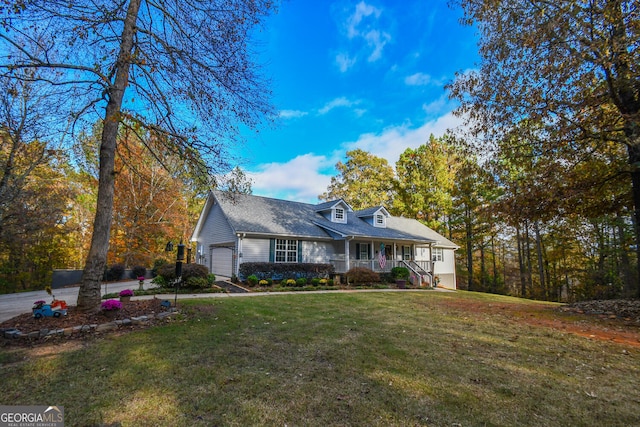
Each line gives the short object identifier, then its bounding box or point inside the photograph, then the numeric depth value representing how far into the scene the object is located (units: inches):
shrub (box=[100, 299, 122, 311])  244.2
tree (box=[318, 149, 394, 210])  1275.8
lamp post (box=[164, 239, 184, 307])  315.5
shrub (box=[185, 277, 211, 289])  475.8
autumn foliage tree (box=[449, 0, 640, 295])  275.7
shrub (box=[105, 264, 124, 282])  687.1
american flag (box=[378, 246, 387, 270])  743.7
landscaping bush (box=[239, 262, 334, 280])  600.7
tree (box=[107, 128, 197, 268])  876.0
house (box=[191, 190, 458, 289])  658.8
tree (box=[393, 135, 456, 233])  1118.4
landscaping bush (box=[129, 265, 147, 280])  735.7
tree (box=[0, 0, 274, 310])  246.5
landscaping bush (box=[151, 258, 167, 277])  731.4
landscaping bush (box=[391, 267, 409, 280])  740.0
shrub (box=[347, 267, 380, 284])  661.7
